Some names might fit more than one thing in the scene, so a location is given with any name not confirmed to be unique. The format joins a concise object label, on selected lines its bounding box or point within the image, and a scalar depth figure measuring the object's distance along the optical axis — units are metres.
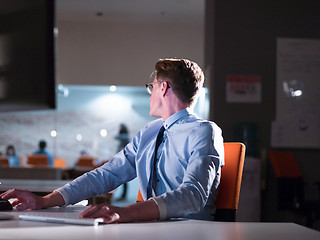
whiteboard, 5.82
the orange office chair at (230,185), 1.79
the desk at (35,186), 2.12
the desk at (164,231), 1.04
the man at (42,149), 11.40
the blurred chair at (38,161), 9.85
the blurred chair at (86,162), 10.79
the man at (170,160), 1.54
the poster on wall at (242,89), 5.77
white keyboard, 1.19
